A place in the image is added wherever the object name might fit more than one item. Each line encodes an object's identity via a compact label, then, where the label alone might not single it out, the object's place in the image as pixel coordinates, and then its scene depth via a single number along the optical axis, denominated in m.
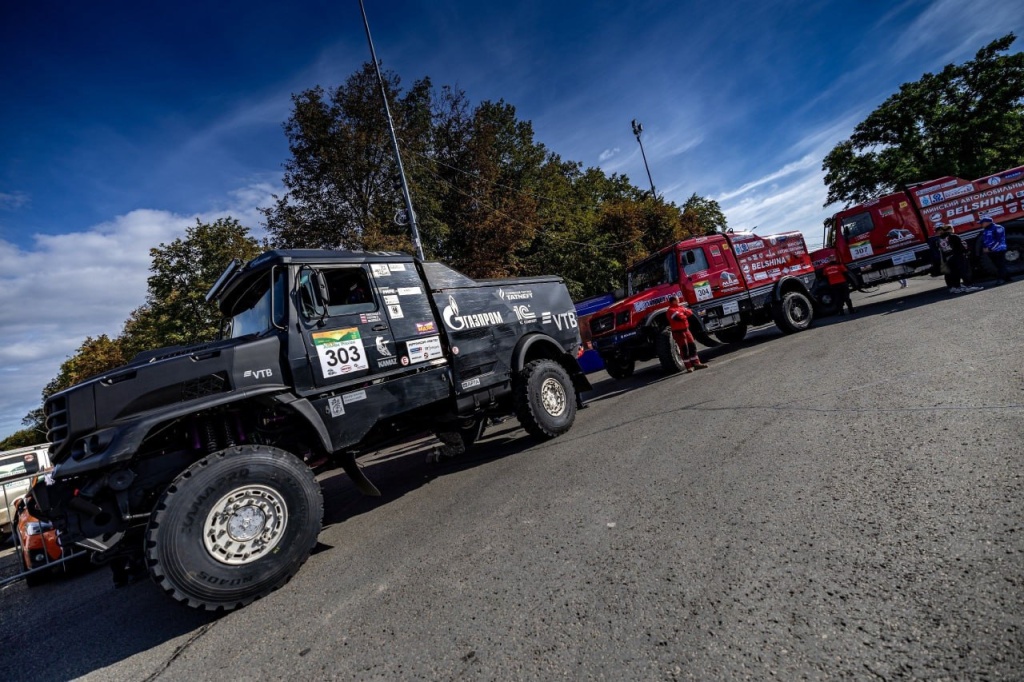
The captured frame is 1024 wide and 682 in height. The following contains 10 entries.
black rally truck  3.27
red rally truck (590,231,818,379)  9.74
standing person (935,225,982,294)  10.71
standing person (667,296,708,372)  9.23
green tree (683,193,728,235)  49.06
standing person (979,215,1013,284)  10.59
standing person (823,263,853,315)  12.08
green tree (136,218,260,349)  21.66
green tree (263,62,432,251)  20.06
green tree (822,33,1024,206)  32.81
